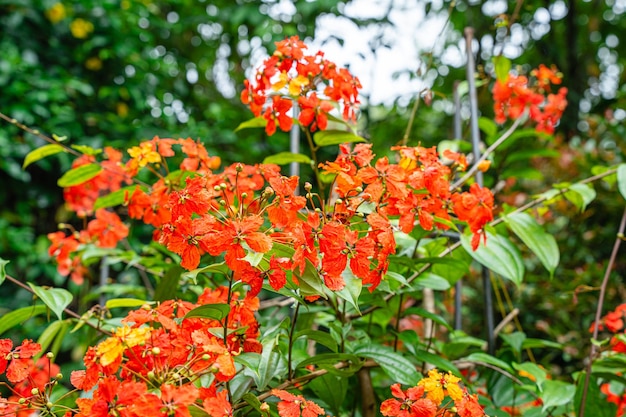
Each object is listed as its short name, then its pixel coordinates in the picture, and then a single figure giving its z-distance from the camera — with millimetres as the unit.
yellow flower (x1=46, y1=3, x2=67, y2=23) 2968
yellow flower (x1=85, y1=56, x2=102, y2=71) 3062
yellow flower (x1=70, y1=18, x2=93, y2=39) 3006
